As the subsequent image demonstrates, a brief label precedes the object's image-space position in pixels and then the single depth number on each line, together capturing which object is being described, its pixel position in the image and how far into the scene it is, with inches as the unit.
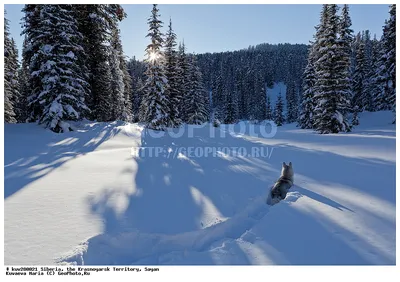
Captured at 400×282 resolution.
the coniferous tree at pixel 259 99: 3462.1
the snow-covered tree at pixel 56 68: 631.2
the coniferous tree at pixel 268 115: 3363.7
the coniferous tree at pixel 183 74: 1427.2
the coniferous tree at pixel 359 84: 1626.5
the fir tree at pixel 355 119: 1288.1
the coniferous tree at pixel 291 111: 2906.5
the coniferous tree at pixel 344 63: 950.4
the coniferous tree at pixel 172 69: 1223.5
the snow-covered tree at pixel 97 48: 813.5
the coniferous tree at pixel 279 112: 2687.7
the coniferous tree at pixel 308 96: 1402.6
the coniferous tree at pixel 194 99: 1518.2
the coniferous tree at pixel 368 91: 1630.2
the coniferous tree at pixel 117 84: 978.1
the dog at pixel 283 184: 255.9
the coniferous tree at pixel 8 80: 901.3
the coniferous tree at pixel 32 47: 666.8
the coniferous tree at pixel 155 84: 1029.2
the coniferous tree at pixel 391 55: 1106.7
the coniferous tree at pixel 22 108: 1389.5
